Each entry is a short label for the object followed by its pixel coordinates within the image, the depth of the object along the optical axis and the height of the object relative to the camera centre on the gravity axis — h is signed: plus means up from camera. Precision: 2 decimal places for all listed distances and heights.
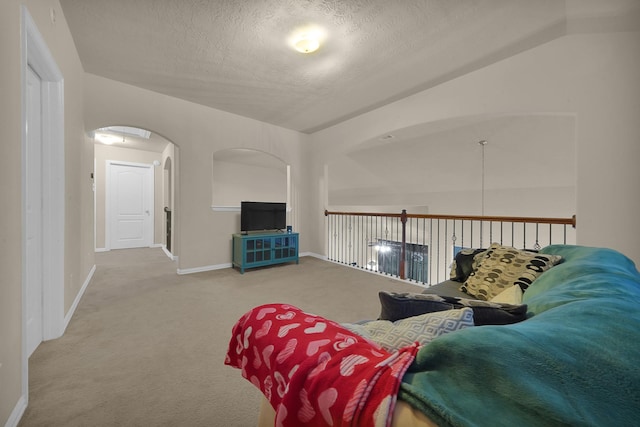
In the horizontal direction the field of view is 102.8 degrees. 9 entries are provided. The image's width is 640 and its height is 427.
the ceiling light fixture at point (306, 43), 2.37 +1.57
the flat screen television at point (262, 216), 4.17 -0.10
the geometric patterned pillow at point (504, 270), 1.53 -0.38
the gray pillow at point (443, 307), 0.81 -0.32
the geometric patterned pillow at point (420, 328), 0.70 -0.34
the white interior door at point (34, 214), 1.80 -0.04
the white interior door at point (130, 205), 5.87 +0.09
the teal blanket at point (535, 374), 0.37 -0.26
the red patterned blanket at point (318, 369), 0.46 -0.36
